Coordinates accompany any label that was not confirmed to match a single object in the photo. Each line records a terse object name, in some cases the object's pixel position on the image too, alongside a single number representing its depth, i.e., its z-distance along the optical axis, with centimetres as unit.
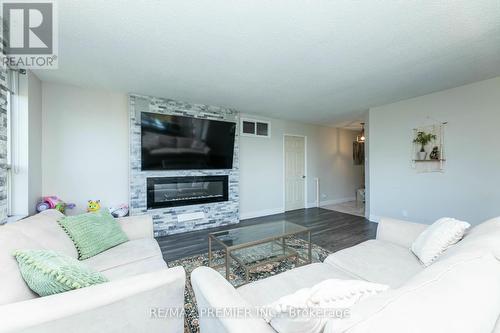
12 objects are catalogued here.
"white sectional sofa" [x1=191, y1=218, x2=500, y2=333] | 57
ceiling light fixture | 671
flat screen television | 350
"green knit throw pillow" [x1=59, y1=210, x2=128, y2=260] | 172
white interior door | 549
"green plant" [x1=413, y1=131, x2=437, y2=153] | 359
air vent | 473
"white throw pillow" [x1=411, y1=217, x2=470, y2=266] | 147
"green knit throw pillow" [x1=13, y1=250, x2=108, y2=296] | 96
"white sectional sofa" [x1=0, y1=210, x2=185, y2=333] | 82
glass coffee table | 210
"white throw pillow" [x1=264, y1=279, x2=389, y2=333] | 67
